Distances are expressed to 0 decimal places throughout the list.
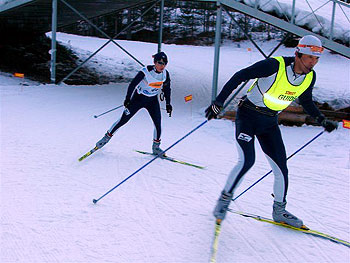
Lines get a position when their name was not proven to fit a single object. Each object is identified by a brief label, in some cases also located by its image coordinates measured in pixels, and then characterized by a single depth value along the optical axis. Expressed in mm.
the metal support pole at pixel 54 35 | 13047
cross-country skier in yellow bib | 3740
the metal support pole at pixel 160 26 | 15480
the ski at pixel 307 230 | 3932
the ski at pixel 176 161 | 6438
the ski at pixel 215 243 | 3453
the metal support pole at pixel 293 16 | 9977
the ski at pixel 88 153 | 6389
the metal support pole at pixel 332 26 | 9506
